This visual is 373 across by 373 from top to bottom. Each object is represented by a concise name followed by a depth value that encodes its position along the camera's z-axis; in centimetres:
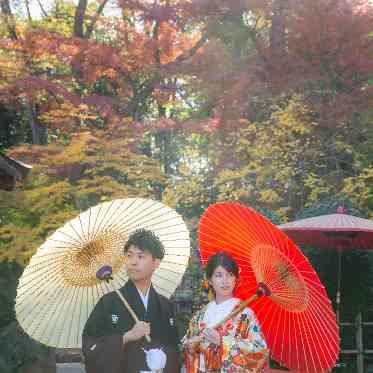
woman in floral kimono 322
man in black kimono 311
